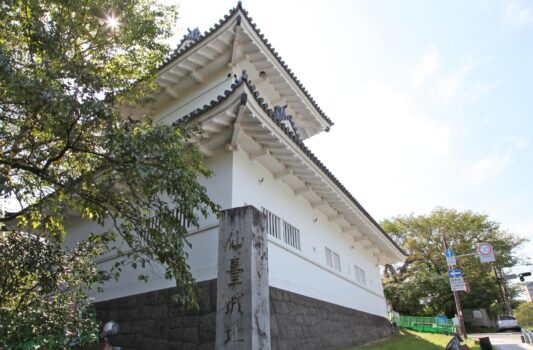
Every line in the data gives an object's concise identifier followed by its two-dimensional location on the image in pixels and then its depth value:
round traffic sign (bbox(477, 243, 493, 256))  19.94
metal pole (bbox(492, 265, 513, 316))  38.91
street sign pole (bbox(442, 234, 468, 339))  19.31
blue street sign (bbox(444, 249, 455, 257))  19.91
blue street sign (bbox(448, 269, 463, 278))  18.92
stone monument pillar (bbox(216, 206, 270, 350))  5.25
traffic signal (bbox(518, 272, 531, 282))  23.50
